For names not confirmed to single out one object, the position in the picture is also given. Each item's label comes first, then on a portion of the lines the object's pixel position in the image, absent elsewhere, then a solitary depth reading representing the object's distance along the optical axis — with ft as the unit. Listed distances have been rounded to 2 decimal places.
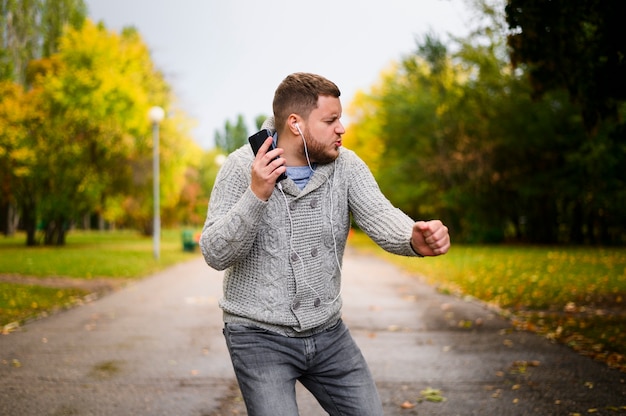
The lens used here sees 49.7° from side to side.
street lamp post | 70.59
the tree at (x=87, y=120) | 96.89
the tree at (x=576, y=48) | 26.13
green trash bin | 94.22
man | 8.87
